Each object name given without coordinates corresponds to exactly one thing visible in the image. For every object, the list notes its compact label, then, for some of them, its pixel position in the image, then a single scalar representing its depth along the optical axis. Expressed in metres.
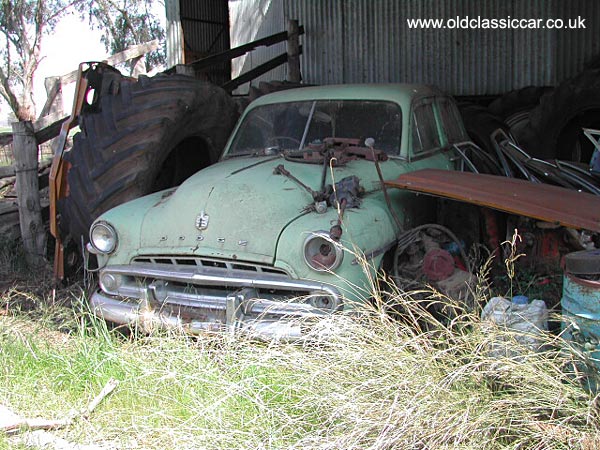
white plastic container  3.19
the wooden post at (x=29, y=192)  6.51
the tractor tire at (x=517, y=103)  9.14
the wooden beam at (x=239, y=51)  8.91
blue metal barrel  3.02
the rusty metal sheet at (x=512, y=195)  3.53
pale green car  3.85
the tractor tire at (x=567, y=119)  7.62
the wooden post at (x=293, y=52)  11.05
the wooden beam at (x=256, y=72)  9.63
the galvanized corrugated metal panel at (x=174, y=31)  12.12
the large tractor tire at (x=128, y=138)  5.39
